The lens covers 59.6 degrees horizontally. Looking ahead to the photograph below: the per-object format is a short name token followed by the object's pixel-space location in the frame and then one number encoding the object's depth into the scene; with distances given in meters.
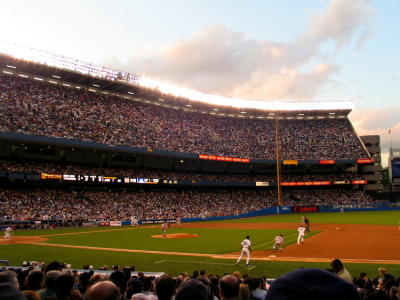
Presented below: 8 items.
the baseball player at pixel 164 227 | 37.62
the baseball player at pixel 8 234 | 35.61
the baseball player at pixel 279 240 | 25.61
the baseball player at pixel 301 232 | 28.81
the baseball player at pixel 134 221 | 54.47
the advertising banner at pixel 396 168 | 91.38
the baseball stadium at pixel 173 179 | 26.95
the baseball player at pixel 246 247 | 21.15
